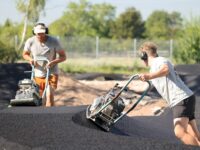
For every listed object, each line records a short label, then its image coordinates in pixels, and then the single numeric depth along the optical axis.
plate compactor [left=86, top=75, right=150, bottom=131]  7.91
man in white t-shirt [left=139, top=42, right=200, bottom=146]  7.43
